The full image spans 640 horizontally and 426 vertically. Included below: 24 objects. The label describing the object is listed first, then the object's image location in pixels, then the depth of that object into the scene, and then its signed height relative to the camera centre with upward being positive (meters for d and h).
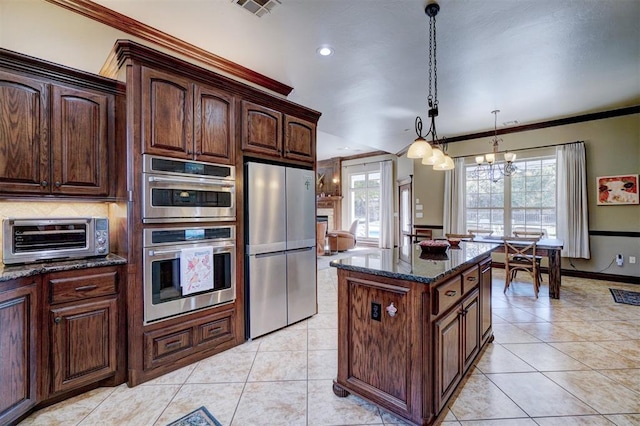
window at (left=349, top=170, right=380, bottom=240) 9.64 +0.36
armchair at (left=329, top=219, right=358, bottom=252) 8.19 -0.78
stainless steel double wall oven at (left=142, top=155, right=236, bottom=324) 2.14 -0.15
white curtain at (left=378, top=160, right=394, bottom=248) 9.09 +0.28
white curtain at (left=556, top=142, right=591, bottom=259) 5.08 +0.21
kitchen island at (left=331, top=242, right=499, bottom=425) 1.61 -0.71
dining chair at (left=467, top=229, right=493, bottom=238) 5.60 -0.37
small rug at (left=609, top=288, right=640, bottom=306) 3.92 -1.18
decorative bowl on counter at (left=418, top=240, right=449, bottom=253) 2.43 -0.28
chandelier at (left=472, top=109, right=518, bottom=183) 5.04 +0.88
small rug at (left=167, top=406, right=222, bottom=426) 1.72 -1.24
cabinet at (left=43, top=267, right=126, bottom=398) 1.83 -0.76
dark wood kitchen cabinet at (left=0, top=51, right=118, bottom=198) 1.85 +0.58
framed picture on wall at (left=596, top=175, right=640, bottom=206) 4.73 +0.37
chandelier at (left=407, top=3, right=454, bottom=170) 2.33 +0.56
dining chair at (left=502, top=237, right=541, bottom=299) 4.14 -0.67
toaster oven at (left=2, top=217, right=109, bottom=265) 1.82 -0.17
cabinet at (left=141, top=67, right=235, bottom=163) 2.15 +0.76
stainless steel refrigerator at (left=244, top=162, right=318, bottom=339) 2.77 -0.34
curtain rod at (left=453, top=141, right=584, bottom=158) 5.33 +1.25
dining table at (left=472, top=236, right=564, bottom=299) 4.04 -0.72
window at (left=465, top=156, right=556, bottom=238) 5.56 +0.27
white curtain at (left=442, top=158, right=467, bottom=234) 6.43 +0.30
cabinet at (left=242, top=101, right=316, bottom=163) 2.76 +0.82
